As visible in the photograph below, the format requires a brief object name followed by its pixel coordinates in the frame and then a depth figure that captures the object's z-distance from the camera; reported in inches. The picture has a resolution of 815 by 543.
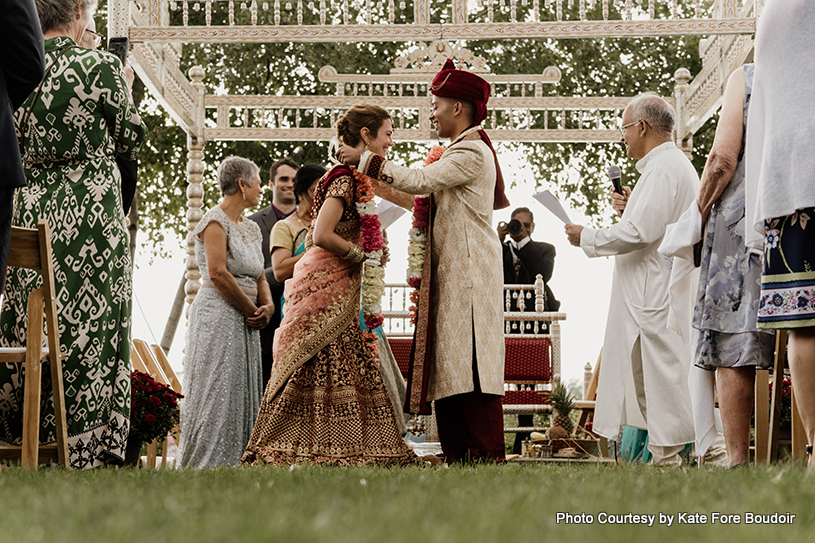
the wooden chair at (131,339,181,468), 292.3
